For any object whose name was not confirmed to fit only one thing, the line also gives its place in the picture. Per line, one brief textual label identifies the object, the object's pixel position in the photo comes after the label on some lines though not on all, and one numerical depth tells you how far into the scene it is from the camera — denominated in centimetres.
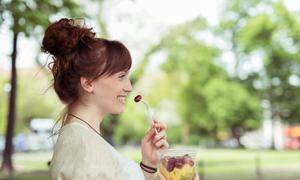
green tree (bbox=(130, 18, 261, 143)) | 1210
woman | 86
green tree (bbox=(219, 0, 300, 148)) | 1167
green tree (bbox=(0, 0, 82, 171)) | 378
